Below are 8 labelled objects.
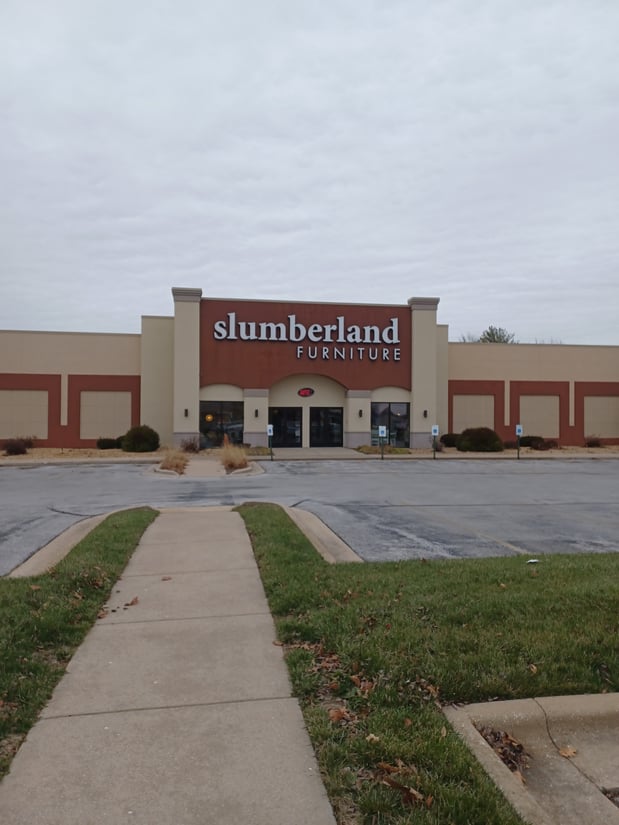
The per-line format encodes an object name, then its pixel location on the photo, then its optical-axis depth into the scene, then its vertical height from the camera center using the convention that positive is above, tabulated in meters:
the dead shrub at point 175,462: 23.86 -1.33
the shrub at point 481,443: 35.53 -0.76
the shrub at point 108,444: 35.44 -0.96
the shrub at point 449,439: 37.94 -0.61
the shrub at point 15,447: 32.84 -1.07
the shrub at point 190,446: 34.03 -0.99
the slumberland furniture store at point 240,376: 36.53 +2.87
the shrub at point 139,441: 33.19 -0.73
